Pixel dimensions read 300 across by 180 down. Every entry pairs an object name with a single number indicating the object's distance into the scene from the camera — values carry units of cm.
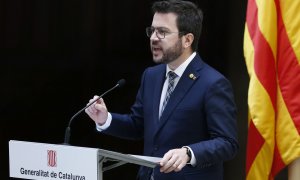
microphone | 561
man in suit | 592
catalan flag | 594
